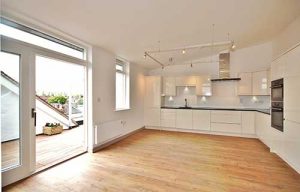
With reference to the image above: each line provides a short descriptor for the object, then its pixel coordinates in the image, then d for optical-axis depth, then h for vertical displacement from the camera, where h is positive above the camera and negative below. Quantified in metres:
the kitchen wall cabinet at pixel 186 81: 4.75 +0.54
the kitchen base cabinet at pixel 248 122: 4.08 -0.83
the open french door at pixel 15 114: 1.91 -0.27
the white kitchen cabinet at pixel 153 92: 5.02 +0.14
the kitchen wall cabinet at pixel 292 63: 2.20 +0.57
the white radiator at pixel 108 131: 3.10 -0.90
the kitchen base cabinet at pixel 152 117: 5.03 -0.81
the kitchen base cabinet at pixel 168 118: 4.86 -0.82
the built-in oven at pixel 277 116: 2.65 -0.43
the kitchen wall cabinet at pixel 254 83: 4.03 +0.39
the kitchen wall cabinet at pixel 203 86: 4.63 +0.34
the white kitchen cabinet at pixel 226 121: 4.22 -0.84
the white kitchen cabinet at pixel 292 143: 2.21 -0.86
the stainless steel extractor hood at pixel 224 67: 4.55 +0.99
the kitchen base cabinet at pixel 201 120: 4.49 -0.83
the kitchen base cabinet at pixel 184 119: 4.66 -0.82
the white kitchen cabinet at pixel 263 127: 3.20 -0.85
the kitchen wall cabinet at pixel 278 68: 2.62 +0.59
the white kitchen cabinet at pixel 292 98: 2.20 -0.05
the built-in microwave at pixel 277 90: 2.69 +0.11
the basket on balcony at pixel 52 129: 4.33 -1.09
